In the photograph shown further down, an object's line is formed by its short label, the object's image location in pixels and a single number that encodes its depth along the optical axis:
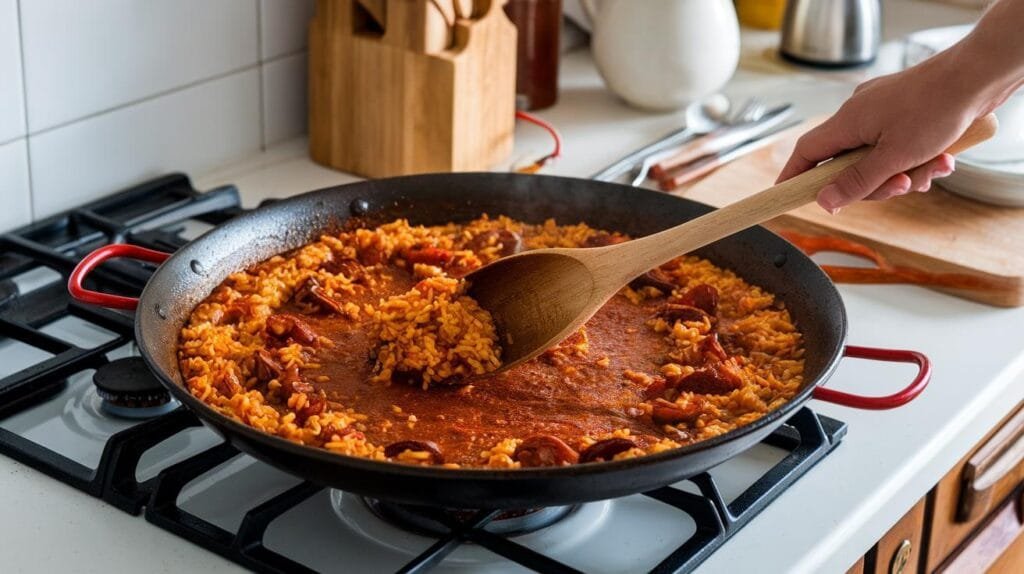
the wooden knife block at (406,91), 1.70
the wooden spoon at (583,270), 1.16
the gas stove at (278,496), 1.07
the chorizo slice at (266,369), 1.19
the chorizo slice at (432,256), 1.43
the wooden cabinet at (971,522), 1.29
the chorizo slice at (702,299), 1.36
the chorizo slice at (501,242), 1.43
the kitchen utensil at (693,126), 1.82
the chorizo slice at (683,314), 1.34
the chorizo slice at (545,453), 1.06
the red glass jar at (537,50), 1.96
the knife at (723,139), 1.81
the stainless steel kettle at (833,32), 2.20
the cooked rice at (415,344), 1.12
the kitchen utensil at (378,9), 1.72
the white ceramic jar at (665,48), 1.95
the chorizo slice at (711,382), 1.21
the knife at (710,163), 1.77
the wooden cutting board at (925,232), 1.54
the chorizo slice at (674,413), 1.16
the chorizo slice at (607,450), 1.06
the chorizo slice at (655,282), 1.41
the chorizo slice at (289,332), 1.27
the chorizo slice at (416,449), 1.06
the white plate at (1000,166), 1.69
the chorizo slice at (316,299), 1.33
